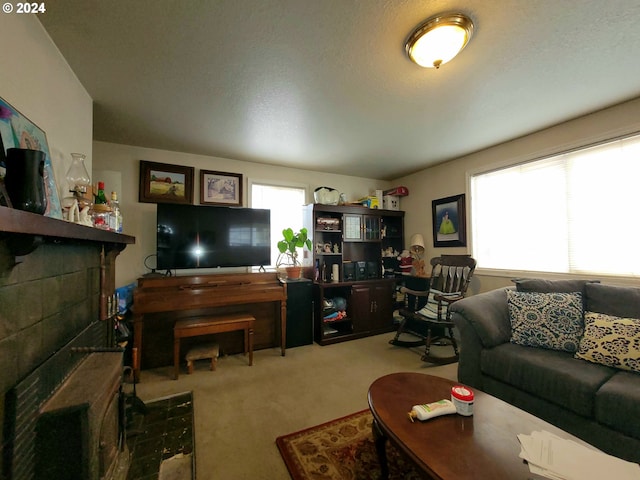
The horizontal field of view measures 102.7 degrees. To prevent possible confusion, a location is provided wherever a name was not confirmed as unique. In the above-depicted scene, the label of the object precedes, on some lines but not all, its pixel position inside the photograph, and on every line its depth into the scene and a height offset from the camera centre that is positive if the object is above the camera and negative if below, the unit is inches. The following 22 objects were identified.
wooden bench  94.4 -31.5
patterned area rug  53.0 -47.3
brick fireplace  28.9 -7.6
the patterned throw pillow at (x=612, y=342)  60.5 -24.4
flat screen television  108.6 +4.1
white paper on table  33.3 -30.1
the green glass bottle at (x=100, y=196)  68.7 +13.4
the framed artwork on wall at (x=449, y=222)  133.3 +12.4
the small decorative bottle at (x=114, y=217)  71.1 +8.5
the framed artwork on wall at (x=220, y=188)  126.3 +29.1
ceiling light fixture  52.9 +45.3
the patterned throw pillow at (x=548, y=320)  72.4 -22.5
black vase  31.9 +8.4
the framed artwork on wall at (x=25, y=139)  41.5 +19.6
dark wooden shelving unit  135.6 -17.3
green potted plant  131.1 +0.6
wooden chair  107.7 -25.1
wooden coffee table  35.1 -30.9
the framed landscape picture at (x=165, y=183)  114.9 +29.1
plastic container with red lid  46.3 -28.7
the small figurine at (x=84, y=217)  56.7 +6.6
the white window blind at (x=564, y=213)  85.7 +12.3
